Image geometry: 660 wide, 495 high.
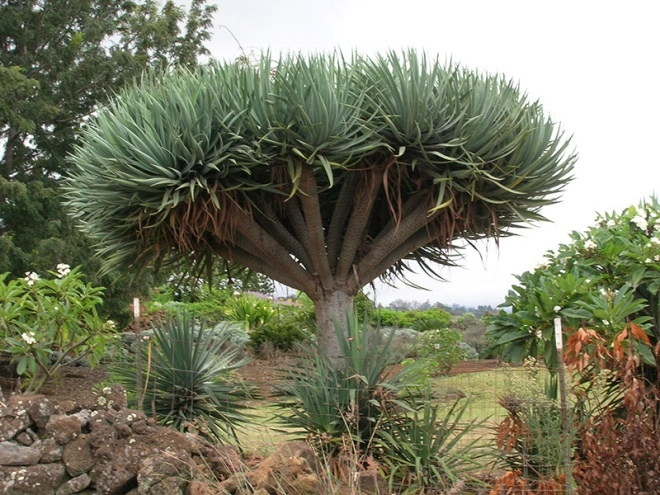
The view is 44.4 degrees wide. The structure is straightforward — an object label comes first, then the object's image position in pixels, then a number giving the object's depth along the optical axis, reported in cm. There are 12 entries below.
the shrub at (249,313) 2036
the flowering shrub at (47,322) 773
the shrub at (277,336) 1706
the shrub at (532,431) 602
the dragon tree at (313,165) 761
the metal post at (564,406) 549
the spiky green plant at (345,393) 645
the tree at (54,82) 1478
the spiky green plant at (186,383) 766
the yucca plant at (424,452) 615
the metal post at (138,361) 698
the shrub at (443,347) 1550
